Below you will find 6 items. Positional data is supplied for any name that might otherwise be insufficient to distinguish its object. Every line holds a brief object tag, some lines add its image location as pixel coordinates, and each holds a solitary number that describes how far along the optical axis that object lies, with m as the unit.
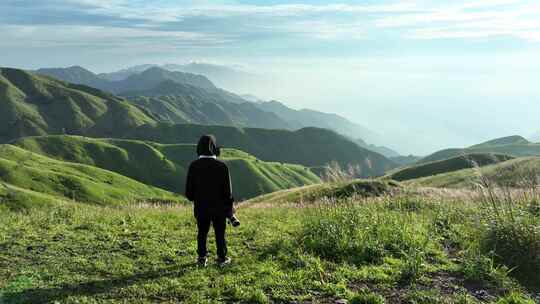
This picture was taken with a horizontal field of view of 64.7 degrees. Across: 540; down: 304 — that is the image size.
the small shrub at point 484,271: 9.14
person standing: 10.20
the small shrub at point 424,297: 7.80
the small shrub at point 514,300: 7.81
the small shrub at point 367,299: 7.91
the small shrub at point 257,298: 8.01
